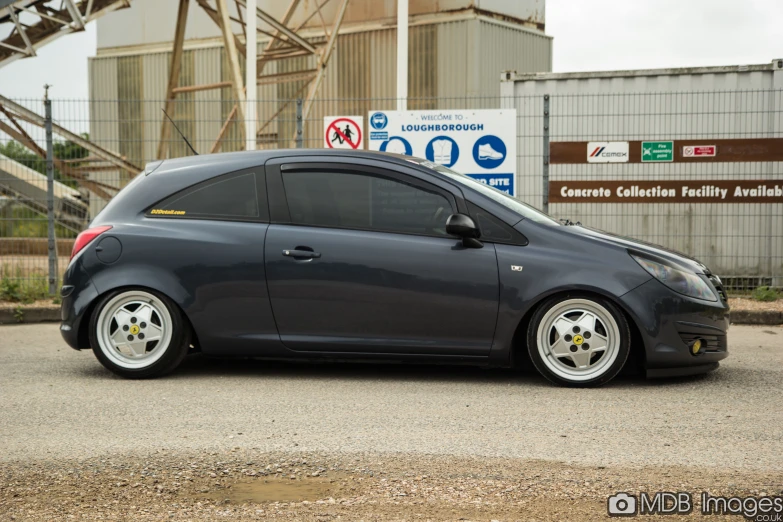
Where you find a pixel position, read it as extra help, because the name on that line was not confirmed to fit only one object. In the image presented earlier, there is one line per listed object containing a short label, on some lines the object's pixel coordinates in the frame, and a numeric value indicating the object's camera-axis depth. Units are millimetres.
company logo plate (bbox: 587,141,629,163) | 11305
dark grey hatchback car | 6211
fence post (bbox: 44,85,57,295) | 11211
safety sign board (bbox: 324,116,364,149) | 11289
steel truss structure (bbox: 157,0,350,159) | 18609
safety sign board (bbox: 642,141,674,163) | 11422
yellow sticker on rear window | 6734
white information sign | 11047
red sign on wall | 11320
